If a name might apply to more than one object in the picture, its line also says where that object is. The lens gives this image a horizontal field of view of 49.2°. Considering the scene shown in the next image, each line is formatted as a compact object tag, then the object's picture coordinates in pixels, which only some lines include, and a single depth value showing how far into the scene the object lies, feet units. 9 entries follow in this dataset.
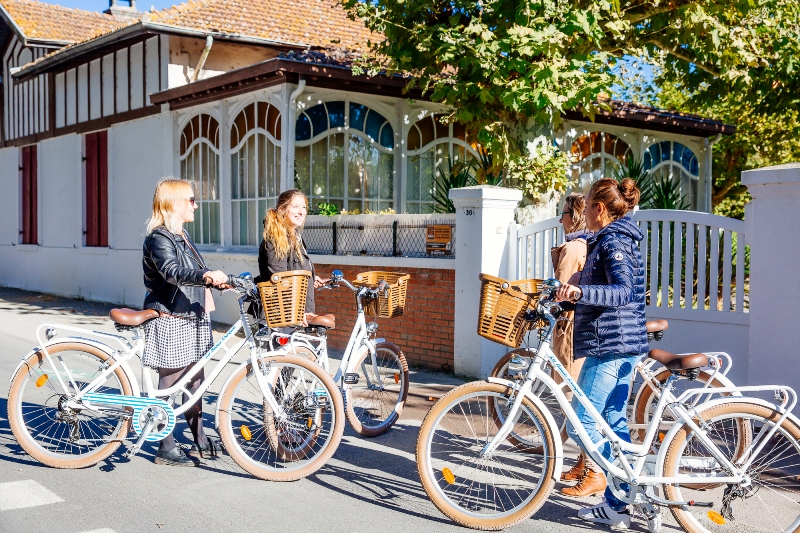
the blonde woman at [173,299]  17.93
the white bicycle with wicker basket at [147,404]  17.29
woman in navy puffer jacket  14.97
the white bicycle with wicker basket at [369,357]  19.89
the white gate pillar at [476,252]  29.86
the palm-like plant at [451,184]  37.94
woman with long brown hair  20.44
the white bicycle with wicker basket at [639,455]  14.01
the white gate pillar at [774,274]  21.75
